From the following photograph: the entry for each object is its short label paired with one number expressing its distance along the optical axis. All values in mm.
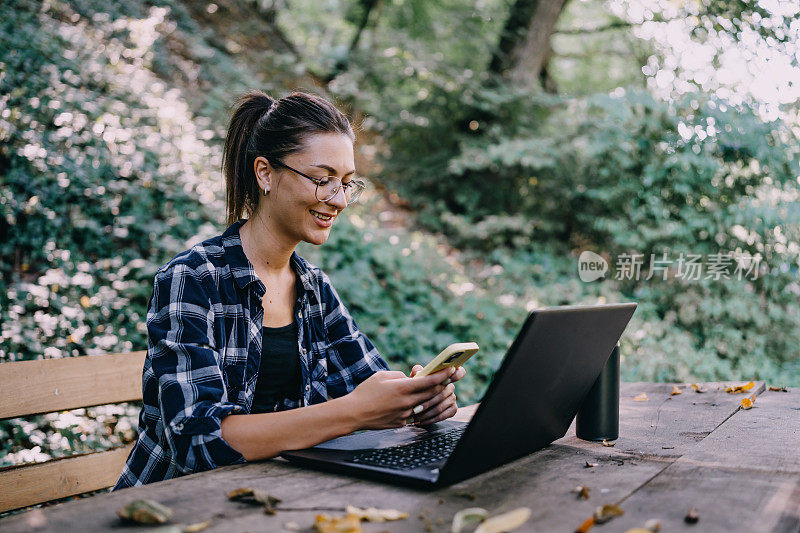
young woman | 1345
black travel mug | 1511
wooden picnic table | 957
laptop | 1082
